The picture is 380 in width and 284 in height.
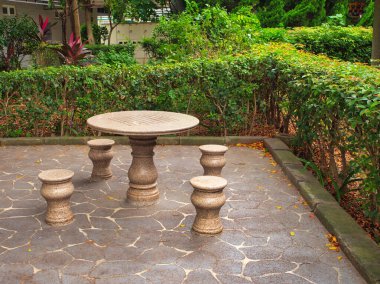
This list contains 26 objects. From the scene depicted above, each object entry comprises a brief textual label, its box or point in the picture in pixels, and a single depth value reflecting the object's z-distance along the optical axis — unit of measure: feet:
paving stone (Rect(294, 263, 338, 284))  13.05
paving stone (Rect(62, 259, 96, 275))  13.30
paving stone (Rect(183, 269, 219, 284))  12.91
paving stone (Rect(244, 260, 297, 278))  13.44
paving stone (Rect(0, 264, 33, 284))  12.82
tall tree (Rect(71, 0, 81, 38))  47.80
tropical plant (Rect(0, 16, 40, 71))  48.49
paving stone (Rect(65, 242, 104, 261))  14.24
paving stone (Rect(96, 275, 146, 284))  12.82
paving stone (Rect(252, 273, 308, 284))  12.93
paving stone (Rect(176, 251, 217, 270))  13.74
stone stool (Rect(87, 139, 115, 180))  21.50
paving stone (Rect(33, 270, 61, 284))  12.80
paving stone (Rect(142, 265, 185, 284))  12.97
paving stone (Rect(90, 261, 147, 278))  13.28
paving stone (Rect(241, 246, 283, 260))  14.37
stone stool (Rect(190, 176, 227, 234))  15.66
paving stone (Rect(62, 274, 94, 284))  12.79
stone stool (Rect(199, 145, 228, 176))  20.88
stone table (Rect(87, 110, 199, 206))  18.15
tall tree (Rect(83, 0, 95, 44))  64.99
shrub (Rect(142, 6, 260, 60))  36.68
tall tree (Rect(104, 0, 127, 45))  57.95
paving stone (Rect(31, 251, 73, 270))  13.62
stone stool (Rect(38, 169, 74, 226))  16.42
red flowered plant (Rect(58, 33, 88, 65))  38.06
